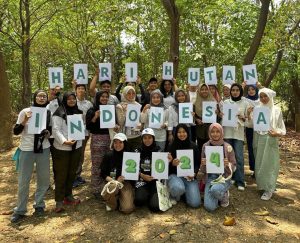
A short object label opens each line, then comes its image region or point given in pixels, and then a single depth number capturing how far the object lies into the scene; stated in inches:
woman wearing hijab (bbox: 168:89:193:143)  253.8
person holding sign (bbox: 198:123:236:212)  224.7
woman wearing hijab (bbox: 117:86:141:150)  248.1
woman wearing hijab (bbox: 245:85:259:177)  270.7
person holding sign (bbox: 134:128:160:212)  225.3
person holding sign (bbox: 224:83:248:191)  259.8
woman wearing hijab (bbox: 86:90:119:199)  244.1
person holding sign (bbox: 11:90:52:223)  212.1
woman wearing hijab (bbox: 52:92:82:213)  222.7
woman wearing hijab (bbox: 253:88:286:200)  249.8
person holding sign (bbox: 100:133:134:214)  219.1
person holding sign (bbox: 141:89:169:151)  250.1
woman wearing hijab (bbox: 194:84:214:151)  261.9
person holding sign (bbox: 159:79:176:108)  268.7
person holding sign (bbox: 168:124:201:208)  229.5
